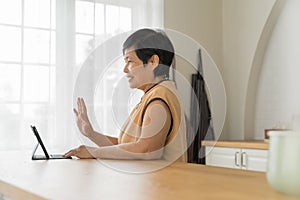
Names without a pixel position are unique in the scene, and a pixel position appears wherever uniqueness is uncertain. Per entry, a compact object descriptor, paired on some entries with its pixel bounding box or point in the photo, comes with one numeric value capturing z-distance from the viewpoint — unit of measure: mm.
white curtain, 2973
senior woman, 1445
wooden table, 773
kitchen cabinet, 2967
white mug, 747
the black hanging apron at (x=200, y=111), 3359
